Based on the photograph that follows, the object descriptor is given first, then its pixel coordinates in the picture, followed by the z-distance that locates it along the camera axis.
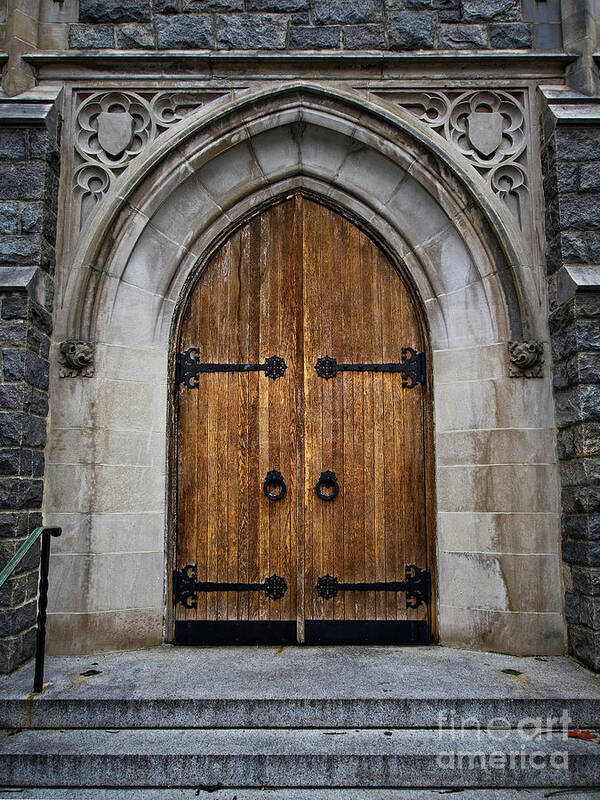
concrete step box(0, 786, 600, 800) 2.75
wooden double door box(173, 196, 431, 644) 4.34
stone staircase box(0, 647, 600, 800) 2.85
